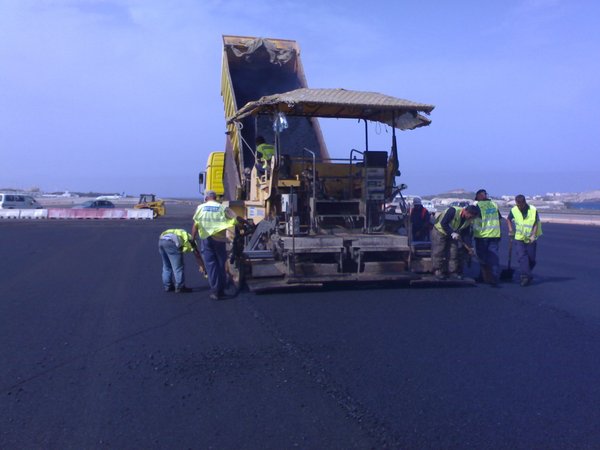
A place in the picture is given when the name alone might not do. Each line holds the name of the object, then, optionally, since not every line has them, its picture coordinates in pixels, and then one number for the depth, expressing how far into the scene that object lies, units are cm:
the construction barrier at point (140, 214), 3381
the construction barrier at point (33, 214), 3419
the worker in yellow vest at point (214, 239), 877
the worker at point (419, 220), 1165
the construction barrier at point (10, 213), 3428
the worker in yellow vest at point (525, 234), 973
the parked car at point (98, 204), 3931
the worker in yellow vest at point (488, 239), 989
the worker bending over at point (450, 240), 966
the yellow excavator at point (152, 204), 3797
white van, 3722
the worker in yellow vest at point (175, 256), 914
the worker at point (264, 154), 1060
